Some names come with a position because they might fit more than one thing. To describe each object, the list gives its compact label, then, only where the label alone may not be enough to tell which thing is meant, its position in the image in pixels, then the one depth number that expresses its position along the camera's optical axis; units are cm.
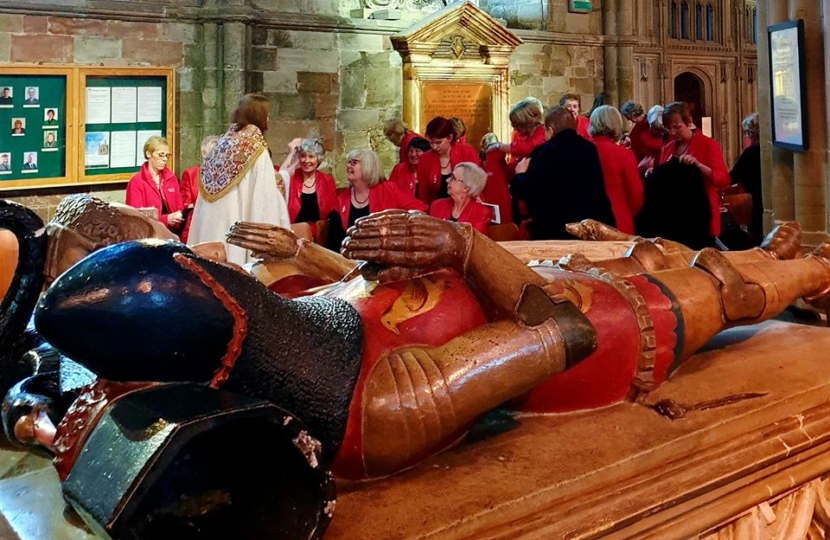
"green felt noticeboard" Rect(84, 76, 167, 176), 766
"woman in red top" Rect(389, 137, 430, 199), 619
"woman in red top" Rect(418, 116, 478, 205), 589
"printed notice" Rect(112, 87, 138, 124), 781
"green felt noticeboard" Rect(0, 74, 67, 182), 726
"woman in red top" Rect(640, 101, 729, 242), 493
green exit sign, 1132
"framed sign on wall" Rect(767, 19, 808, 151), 505
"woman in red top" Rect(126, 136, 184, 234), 625
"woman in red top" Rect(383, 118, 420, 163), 736
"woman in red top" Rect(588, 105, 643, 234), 491
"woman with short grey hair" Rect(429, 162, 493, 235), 463
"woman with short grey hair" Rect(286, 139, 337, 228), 547
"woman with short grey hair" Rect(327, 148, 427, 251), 505
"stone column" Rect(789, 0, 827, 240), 505
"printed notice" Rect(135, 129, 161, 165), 795
